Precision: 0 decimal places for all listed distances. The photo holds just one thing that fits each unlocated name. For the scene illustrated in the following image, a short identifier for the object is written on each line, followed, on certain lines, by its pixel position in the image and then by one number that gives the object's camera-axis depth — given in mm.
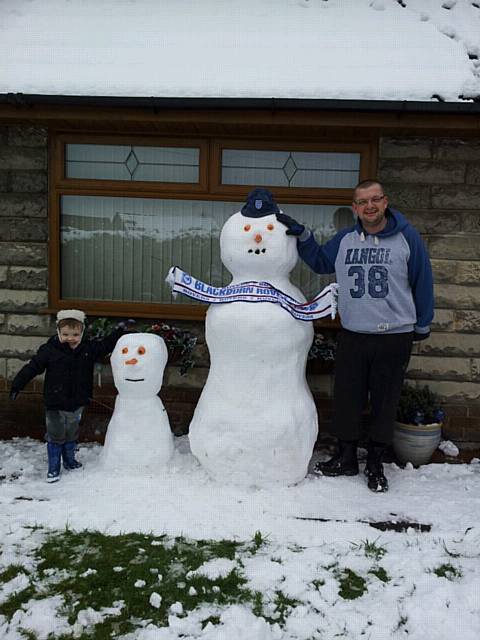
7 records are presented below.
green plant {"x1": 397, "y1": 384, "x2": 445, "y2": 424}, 4730
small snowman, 4258
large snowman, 4031
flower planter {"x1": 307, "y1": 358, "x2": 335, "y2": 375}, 5016
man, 4090
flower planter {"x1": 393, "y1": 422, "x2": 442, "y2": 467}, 4660
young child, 4297
